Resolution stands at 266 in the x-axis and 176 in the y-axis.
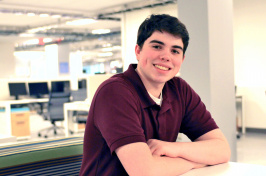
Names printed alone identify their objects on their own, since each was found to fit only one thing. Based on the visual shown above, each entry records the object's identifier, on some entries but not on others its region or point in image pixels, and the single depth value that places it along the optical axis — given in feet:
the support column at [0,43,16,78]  57.41
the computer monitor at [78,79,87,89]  41.23
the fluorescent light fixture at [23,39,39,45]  60.13
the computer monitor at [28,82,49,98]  33.06
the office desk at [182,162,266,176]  4.62
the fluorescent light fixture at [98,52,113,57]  91.10
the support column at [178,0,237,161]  12.28
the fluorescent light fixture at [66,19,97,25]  38.41
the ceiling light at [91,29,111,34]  48.82
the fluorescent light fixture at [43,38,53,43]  59.57
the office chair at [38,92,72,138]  24.94
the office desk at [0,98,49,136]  24.62
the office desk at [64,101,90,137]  21.57
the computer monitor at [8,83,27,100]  28.56
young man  4.63
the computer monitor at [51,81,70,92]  34.68
